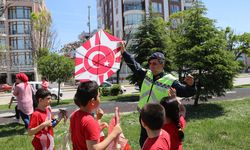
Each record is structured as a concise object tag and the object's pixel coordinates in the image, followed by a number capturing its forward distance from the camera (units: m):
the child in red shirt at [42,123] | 4.33
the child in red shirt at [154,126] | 2.90
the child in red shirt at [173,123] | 3.42
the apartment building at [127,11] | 65.81
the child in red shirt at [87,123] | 2.95
